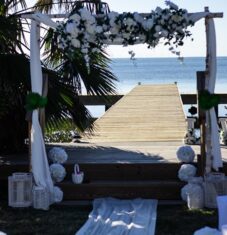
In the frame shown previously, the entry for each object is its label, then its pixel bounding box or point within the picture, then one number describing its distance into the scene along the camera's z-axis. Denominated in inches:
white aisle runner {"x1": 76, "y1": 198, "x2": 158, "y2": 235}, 211.5
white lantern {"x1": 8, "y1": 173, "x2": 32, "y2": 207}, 250.5
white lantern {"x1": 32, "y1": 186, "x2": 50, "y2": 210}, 247.3
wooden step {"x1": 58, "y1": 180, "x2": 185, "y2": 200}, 262.1
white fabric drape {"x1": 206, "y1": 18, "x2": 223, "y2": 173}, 254.7
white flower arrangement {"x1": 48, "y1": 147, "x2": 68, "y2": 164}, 275.9
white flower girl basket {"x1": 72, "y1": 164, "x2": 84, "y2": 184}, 265.7
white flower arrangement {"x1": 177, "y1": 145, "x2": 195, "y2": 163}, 273.7
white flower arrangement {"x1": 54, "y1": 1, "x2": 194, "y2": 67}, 239.0
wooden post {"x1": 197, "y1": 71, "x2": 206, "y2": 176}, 258.2
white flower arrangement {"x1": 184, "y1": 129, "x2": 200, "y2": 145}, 363.9
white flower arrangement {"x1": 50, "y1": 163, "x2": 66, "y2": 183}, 265.9
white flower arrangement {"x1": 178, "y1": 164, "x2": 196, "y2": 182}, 261.3
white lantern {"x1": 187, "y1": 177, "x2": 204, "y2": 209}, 242.2
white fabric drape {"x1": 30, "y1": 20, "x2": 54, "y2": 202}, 252.7
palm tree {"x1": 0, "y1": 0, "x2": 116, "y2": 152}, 275.7
